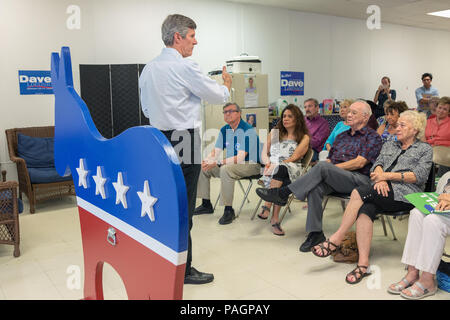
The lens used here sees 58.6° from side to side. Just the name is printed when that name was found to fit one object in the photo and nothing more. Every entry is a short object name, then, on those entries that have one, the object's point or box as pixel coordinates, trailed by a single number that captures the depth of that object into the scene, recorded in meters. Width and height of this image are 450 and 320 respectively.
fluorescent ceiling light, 9.02
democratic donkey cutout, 1.08
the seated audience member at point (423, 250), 2.51
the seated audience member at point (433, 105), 5.08
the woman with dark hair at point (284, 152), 3.90
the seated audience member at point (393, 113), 4.14
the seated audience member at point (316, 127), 5.17
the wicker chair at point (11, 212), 3.39
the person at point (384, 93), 8.92
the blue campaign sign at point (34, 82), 5.56
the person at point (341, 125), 4.74
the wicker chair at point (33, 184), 4.82
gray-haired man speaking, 2.25
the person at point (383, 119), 4.36
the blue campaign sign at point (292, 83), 8.34
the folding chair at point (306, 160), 4.11
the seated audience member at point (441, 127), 4.51
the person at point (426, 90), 8.78
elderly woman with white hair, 2.94
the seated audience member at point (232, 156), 4.28
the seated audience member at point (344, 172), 3.35
